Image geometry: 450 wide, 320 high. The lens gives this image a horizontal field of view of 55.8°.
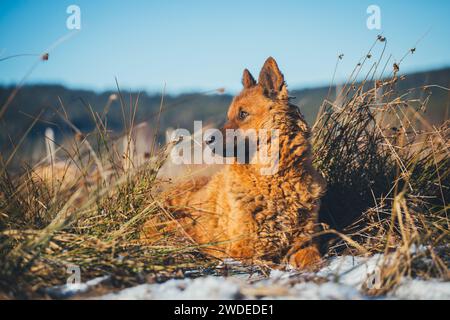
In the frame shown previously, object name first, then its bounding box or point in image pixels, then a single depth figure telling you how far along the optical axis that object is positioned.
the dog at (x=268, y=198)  3.49
